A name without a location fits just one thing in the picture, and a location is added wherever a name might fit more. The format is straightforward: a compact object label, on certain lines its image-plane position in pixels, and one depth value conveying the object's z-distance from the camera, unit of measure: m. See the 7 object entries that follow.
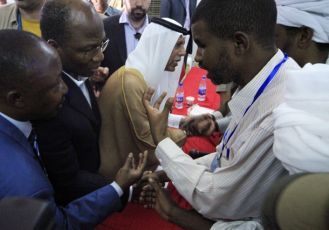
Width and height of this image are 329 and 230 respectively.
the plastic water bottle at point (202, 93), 3.14
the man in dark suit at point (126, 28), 3.06
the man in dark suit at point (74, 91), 1.31
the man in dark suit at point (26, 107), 0.91
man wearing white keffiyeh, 1.67
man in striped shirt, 1.03
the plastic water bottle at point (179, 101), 2.95
